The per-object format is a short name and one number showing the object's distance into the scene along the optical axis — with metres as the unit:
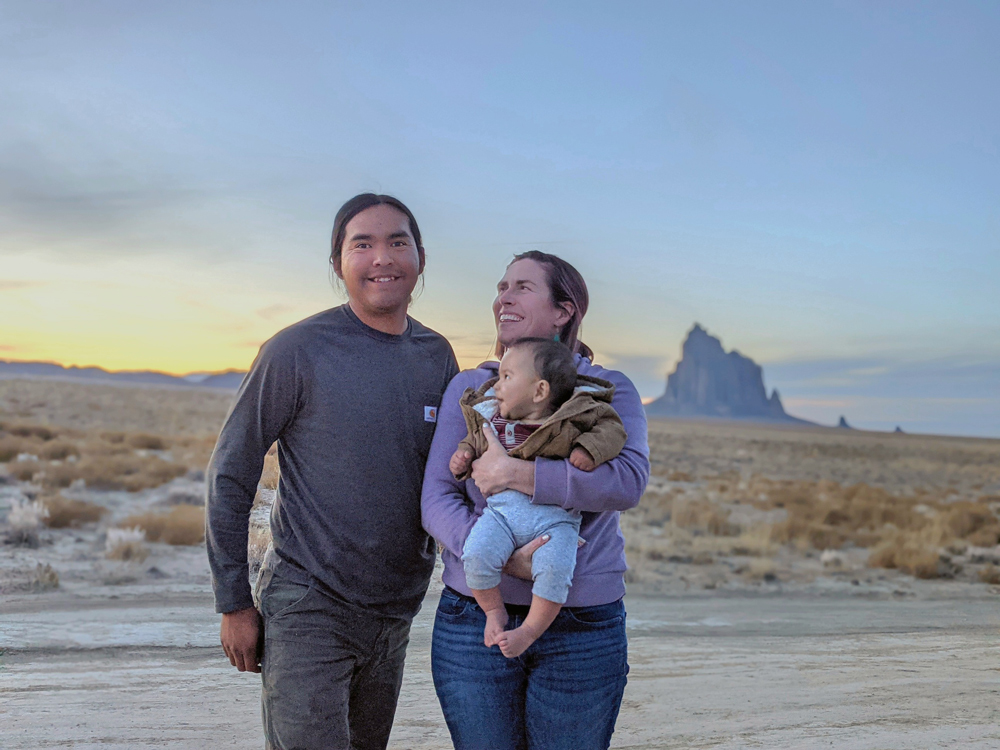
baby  2.40
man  2.81
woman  2.47
